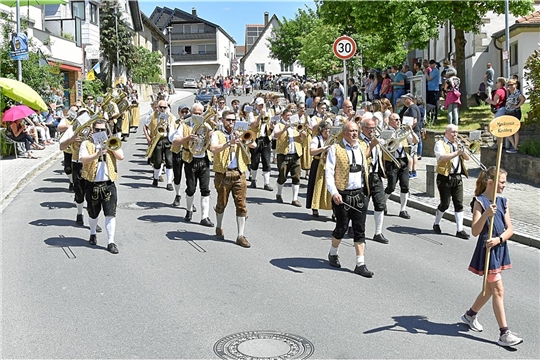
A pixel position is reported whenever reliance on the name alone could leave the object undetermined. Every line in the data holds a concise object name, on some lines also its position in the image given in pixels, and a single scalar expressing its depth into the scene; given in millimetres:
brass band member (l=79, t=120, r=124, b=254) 10086
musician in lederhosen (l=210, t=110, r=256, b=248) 10641
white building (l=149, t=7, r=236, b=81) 96000
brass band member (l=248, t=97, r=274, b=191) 16141
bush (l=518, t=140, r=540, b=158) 16172
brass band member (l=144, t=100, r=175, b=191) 15242
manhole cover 6320
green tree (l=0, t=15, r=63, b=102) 25406
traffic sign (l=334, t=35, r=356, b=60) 17483
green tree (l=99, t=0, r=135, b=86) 48938
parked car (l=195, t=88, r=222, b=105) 42969
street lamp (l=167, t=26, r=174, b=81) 81625
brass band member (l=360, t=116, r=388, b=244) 10922
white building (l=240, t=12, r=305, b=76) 97500
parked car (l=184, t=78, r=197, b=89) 82062
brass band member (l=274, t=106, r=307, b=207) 14617
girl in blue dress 6613
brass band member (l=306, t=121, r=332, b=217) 10531
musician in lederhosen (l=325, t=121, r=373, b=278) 9016
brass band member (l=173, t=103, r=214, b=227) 11961
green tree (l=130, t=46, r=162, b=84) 53812
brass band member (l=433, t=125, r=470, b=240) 11352
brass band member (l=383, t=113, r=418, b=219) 12617
